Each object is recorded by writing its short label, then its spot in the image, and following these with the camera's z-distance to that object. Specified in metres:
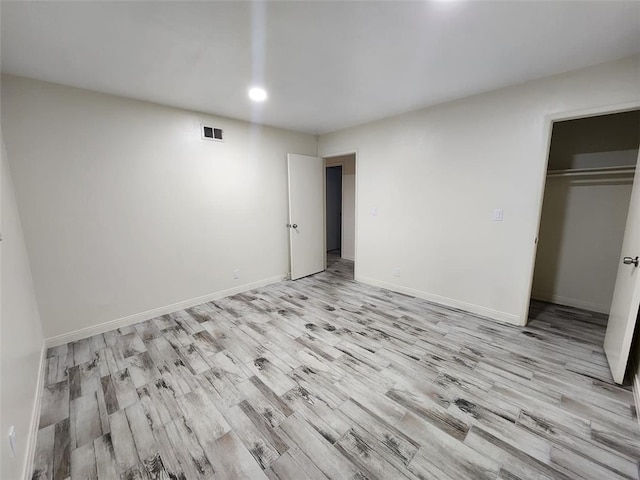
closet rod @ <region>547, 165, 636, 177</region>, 2.64
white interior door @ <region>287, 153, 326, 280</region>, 4.12
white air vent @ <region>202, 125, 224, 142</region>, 3.14
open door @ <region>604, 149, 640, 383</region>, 1.70
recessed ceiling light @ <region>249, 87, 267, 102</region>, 2.51
